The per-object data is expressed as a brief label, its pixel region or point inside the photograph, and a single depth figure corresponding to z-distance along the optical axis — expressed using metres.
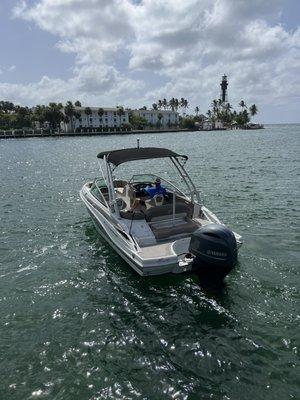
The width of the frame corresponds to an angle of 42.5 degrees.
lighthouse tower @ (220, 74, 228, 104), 175.88
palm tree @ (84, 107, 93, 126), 156.55
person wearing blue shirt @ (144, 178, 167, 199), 12.76
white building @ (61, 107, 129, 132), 158.56
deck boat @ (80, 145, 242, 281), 8.04
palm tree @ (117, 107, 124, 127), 166.62
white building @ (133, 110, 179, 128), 183.36
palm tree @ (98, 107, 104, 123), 160.88
